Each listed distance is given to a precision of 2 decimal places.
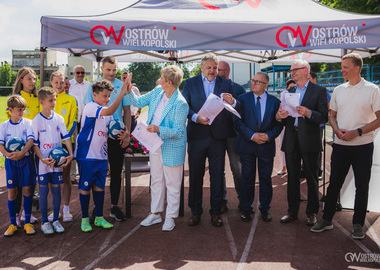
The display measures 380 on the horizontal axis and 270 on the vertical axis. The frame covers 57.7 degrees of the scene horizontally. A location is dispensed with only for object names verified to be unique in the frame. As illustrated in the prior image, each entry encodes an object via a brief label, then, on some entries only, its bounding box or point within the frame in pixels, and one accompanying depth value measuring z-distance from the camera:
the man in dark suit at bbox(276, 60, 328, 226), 4.68
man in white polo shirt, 4.19
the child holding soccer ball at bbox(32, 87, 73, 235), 4.41
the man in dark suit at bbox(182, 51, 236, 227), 4.76
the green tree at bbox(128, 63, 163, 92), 106.62
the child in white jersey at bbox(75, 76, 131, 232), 4.36
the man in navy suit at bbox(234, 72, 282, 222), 4.90
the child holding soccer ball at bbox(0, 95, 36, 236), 4.37
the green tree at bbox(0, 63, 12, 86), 132.62
